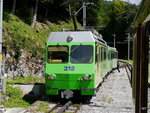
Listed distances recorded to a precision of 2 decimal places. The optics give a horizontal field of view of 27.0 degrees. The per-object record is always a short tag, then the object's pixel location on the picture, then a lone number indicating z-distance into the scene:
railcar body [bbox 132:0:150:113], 3.37
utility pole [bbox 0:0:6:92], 11.38
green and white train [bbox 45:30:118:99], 11.38
